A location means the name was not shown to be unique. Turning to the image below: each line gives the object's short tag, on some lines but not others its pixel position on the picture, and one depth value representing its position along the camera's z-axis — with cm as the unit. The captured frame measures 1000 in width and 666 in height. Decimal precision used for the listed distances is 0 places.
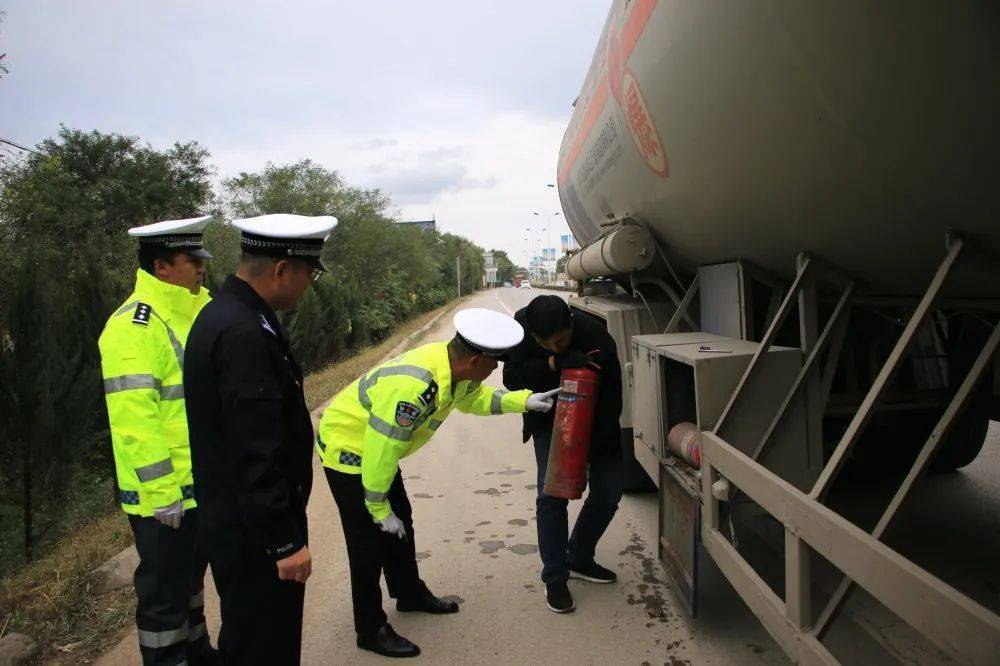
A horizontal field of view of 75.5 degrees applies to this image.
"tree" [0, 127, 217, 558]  421
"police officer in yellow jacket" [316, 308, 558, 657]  245
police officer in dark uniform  177
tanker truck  162
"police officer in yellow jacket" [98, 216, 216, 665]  234
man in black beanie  311
